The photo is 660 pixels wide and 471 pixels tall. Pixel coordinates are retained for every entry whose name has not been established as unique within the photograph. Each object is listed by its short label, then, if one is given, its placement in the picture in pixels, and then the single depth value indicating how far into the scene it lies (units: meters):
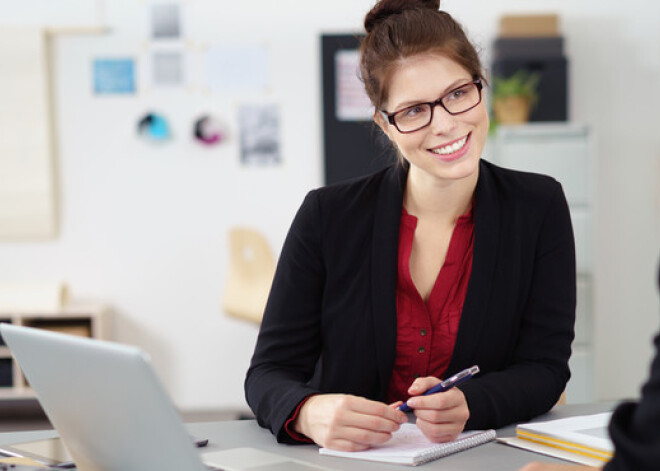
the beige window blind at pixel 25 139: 4.72
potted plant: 4.43
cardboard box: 4.50
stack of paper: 1.25
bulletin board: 4.78
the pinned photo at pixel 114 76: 4.79
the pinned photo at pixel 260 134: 4.82
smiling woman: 1.66
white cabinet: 4.34
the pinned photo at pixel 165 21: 4.80
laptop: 0.95
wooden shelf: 4.45
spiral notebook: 1.26
